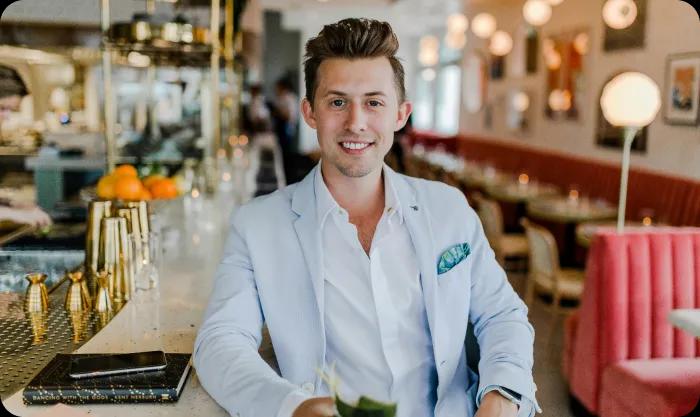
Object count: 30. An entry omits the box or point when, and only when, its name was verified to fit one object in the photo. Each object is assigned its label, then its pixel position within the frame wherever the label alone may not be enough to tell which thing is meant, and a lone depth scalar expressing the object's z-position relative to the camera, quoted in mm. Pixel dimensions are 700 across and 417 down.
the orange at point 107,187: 2473
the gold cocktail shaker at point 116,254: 1913
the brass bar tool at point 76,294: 1769
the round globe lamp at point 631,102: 4883
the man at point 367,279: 1510
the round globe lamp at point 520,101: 9797
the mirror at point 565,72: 8039
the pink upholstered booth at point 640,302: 3344
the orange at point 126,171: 2547
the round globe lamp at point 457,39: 9477
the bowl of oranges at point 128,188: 2451
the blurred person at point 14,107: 2492
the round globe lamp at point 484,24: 8492
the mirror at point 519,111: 9719
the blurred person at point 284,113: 11945
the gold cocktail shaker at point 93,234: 1979
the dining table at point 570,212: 5719
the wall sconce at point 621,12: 5469
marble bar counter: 1264
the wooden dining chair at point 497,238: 5555
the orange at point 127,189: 2445
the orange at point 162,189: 2703
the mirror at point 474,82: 11992
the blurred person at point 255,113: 11180
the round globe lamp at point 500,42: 8672
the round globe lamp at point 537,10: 6719
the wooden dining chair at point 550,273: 4785
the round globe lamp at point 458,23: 8828
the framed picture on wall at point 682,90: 5598
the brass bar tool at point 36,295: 1757
